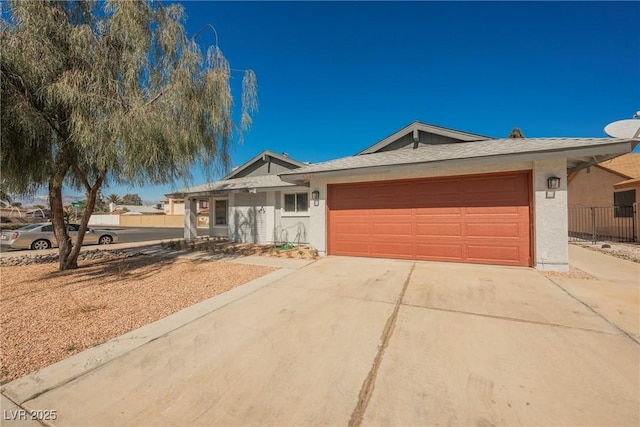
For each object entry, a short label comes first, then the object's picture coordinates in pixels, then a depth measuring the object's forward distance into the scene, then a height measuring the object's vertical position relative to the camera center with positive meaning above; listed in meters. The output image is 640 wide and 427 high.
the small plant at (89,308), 4.25 -1.44
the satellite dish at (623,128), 6.03 +2.09
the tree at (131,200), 90.93 +6.71
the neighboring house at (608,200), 12.11 +0.91
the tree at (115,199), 67.19 +5.26
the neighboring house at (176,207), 44.66 +2.10
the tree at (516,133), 18.39 +5.90
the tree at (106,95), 5.20 +2.66
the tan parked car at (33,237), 11.77 -0.76
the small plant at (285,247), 10.31 -1.14
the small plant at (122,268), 6.74 -1.37
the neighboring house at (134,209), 59.97 +2.34
